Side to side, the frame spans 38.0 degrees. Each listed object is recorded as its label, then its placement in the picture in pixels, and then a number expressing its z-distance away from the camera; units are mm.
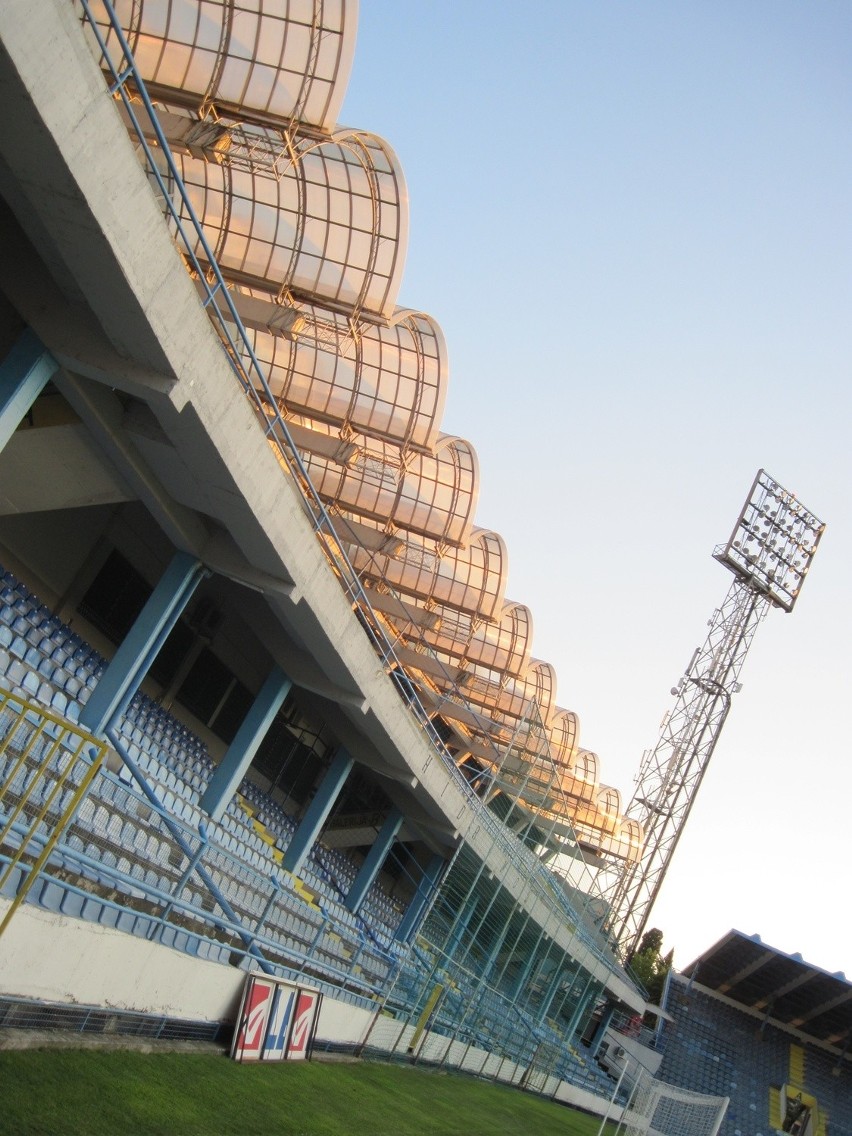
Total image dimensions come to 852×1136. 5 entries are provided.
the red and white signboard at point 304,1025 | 14240
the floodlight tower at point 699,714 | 52625
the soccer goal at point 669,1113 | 26141
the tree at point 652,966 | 75500
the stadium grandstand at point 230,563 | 10266
